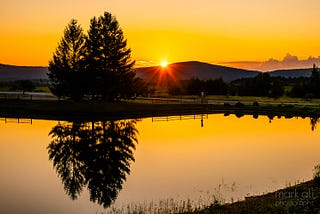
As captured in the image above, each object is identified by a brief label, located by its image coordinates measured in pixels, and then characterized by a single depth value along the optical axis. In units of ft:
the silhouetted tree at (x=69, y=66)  206.59
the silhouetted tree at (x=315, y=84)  300.57
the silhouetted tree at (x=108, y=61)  208.74
